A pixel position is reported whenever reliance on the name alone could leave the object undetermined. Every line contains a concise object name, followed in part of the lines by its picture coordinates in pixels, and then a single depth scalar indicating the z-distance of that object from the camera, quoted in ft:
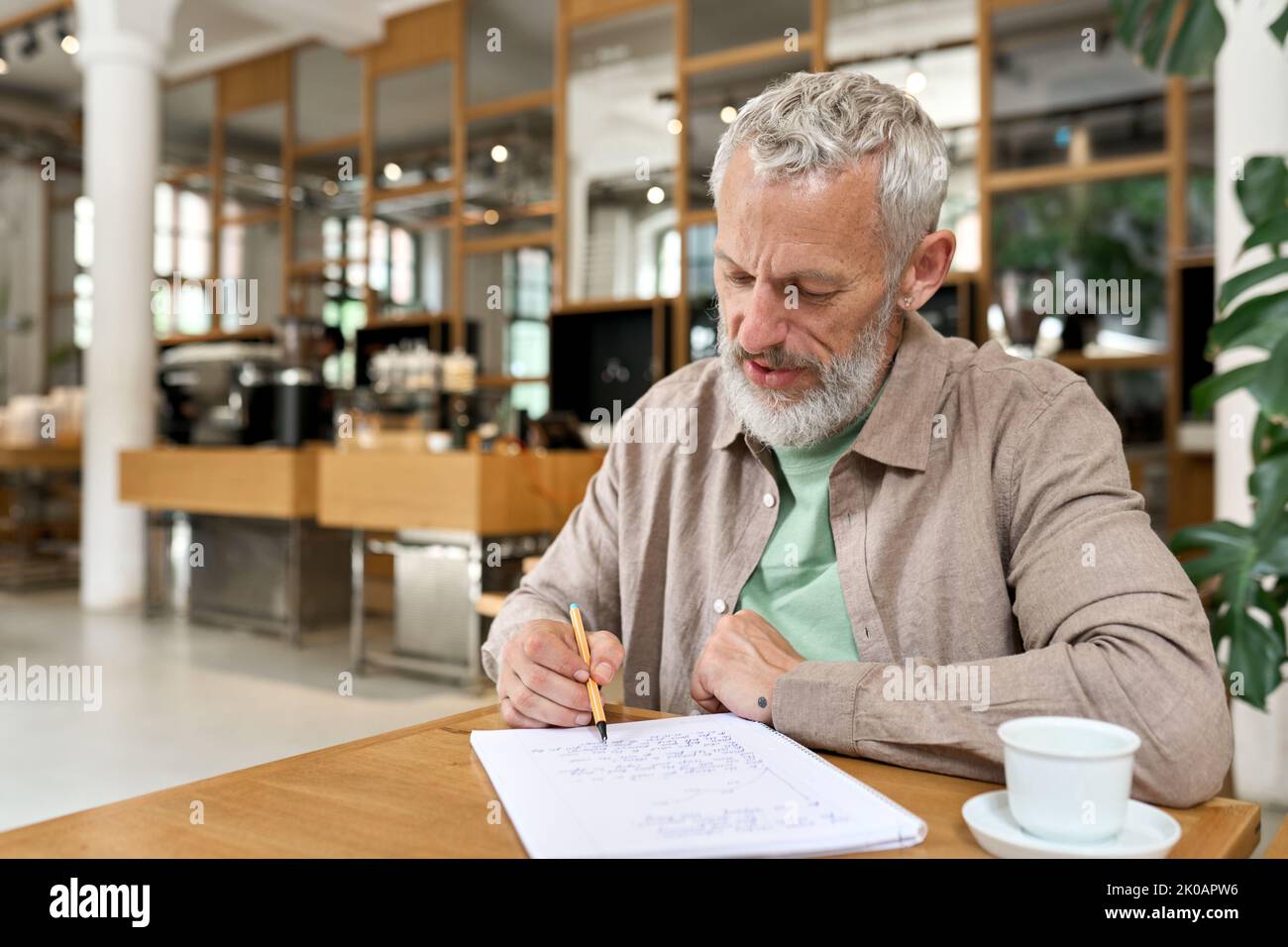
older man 3.31
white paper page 2.53
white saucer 2.47
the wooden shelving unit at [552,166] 17.25
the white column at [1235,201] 10.30
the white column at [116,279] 22.72
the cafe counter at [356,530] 14.93
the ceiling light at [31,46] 28.17
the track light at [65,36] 27.49
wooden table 2.56
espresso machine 19.62
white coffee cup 2.49
